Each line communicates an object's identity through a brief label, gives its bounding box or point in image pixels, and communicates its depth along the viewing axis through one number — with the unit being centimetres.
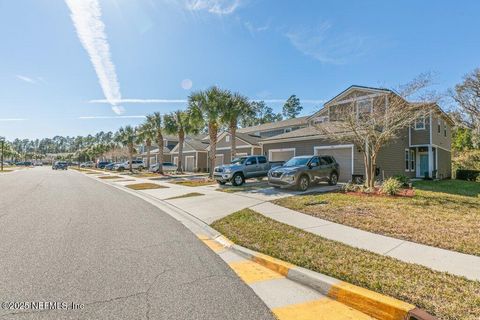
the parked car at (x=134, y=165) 5038
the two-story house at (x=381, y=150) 1895
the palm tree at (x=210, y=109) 2361
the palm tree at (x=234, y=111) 2355
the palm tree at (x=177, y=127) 3491
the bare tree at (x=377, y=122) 1356
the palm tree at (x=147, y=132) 3919
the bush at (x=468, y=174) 2552
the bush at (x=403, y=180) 1437
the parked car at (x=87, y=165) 8118
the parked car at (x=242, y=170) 1875
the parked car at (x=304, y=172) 1464
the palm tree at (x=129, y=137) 4581
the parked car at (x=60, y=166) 5962
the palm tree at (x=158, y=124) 3799
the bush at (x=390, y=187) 1246
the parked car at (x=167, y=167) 4134
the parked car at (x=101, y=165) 6626
